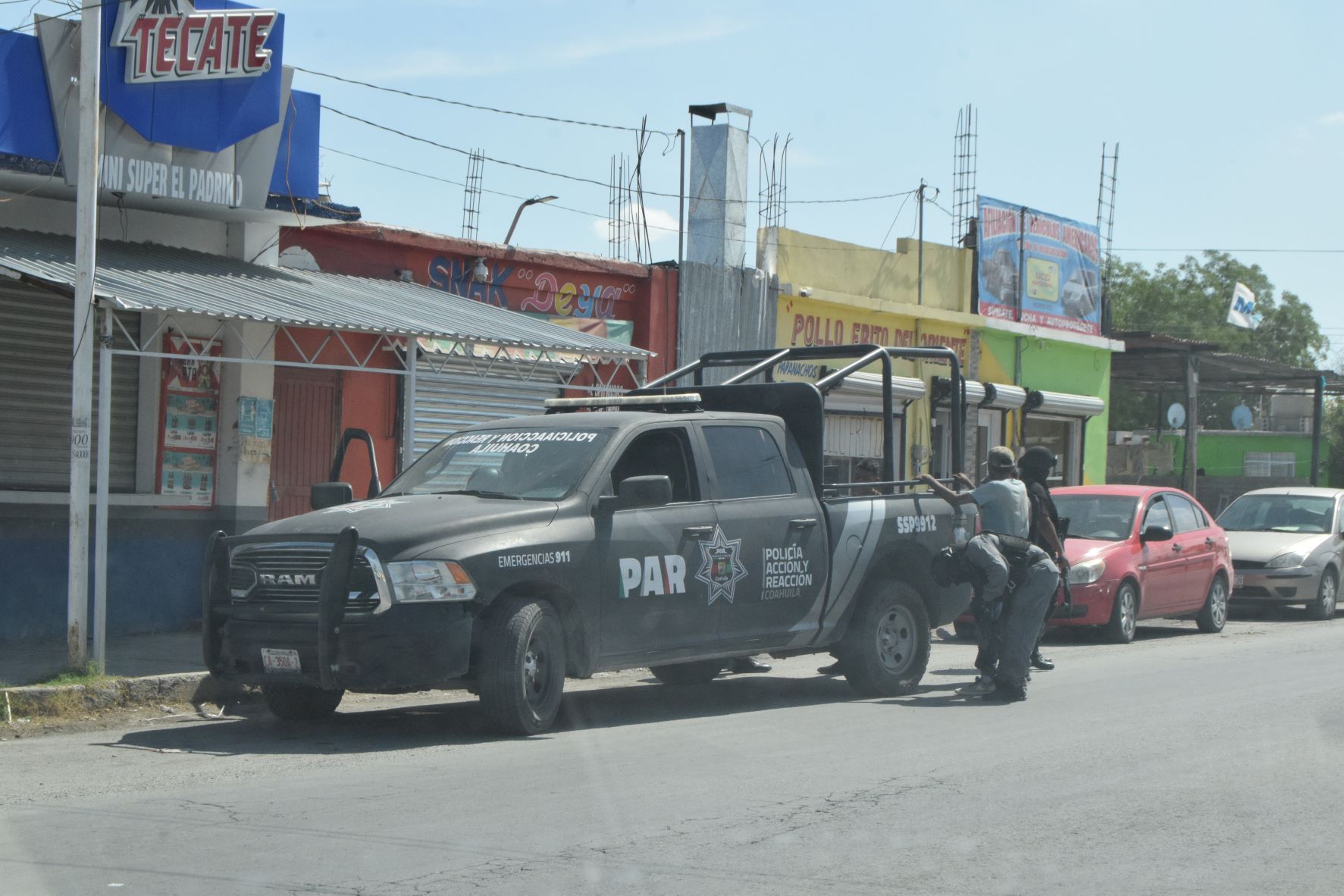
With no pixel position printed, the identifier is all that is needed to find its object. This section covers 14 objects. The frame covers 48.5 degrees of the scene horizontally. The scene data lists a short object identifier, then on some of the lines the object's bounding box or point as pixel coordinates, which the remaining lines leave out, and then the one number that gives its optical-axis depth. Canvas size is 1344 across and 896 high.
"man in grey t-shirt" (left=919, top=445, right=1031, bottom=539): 10.61
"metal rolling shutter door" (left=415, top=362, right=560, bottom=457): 15.95
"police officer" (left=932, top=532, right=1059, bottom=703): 10.27
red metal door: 14.65
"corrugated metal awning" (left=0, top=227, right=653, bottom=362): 10.62
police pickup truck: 8.02
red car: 14.57
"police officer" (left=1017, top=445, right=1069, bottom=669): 11.85
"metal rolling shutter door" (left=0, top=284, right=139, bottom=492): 12.41
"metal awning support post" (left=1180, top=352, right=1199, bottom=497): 27.56
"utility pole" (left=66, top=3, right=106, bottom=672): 10.05
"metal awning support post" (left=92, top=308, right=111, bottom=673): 10.26
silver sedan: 18.12
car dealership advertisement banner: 25.11
